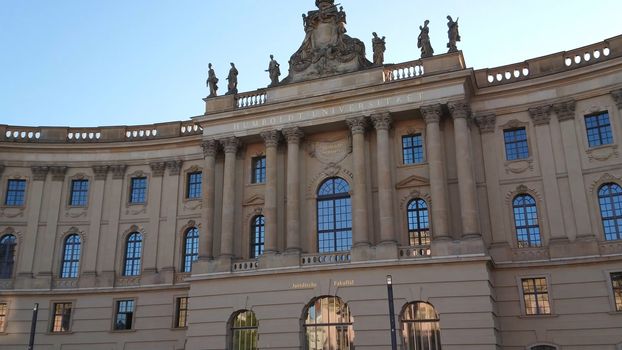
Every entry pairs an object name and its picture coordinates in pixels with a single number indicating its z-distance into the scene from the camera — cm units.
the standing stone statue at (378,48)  3616
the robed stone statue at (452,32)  3504
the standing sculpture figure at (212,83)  3991
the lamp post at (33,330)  3251
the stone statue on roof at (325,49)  3700
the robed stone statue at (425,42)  3509
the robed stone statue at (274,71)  3850
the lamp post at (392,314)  2477
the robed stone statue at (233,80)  3938
